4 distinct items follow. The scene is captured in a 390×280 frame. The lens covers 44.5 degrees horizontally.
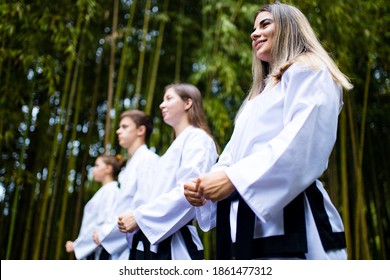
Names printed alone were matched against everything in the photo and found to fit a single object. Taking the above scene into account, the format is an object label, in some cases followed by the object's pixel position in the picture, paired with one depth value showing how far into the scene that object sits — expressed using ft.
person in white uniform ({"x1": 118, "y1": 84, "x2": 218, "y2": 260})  7.13
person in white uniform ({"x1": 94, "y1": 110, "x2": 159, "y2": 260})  8.95
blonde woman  4.20
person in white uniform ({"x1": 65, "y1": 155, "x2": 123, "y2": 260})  10.42
